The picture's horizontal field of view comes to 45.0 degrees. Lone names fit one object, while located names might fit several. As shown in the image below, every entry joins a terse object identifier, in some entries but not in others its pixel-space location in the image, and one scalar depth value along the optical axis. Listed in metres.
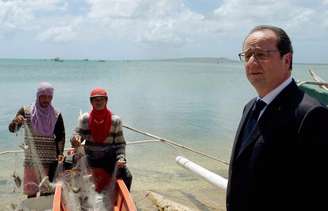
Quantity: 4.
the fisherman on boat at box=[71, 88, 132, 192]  4.41
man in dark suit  1.43
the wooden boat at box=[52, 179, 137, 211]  3.86
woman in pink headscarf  4.31
